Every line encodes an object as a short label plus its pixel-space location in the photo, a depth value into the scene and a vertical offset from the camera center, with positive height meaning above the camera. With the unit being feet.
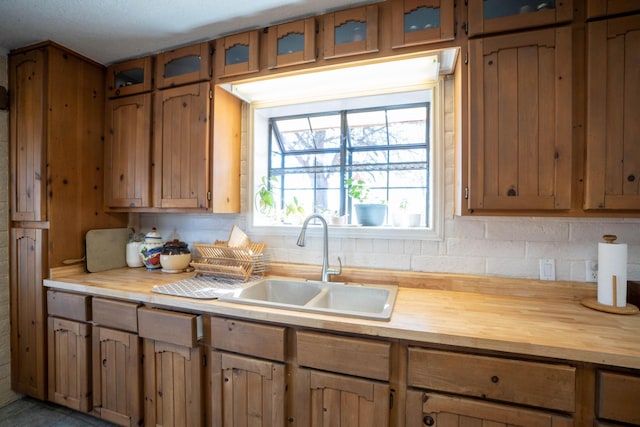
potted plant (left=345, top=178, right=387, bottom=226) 6.44 +0.05
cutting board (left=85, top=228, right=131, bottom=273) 6.71 -0.97
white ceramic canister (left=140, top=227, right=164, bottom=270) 7.02 -1.01
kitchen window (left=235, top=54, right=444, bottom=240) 6.22 +1.32
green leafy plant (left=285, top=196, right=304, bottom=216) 7.23 +0.01
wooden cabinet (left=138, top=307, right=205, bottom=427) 4.77 -2.73
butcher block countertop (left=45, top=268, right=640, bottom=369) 3.20 -1.48
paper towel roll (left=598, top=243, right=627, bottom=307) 4.16 -0.88
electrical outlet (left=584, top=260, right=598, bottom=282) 4.81 -1.00
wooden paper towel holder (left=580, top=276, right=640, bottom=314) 4.08 -1.39
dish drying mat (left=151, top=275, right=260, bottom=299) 4.96 -1.45
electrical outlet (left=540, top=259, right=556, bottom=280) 4.98 -1.02
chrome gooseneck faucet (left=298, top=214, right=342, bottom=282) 5.68 -0.93
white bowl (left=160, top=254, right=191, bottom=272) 6.70 -1.24
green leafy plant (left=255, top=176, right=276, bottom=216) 7.07 +0.22
